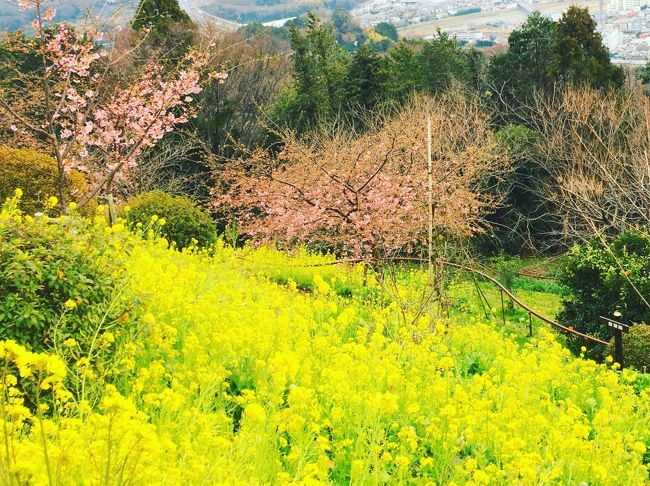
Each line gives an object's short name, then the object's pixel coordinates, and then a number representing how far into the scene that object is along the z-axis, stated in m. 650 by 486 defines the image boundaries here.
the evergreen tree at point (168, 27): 22.12
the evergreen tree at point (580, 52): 22.98
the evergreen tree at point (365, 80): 24.94
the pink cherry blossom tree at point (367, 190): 12.07
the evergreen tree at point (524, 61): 25.92
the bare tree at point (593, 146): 16.30
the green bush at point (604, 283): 11.12
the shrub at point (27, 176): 10.03
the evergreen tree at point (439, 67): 25.16
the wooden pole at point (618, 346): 7.69
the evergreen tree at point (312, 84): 24.12
